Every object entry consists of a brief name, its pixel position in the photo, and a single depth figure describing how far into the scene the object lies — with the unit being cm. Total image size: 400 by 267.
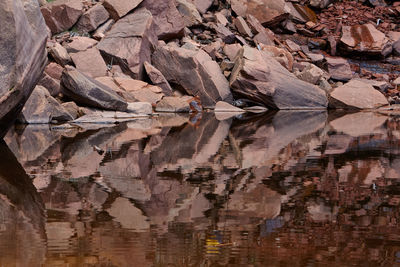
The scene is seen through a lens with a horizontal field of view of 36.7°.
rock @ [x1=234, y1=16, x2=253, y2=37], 2489
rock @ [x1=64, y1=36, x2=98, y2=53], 1808
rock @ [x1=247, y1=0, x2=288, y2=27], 2720
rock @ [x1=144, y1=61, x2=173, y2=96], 1877
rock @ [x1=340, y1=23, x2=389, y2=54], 2767
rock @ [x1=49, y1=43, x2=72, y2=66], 1695
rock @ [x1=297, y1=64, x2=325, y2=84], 2203
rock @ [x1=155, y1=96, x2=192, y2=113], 1792
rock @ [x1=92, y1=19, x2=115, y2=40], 1988
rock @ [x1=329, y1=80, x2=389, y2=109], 2094
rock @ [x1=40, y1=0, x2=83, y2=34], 1997
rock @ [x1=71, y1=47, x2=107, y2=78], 1727
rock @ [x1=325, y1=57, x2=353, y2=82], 2508
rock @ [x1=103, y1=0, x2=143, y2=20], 2022
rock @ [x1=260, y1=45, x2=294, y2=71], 2259
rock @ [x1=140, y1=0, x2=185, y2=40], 2112
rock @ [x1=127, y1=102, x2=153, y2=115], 1597
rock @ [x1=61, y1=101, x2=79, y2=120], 1424
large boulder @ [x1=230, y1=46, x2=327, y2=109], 1922
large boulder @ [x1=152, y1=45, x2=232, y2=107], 1920
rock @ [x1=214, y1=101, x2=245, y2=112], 1936
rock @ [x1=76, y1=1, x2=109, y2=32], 2022
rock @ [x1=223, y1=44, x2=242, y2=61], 2180
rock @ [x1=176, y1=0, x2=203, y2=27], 2353
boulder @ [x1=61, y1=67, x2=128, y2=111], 1434
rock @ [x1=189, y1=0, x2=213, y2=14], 2502
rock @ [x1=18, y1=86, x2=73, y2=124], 1306
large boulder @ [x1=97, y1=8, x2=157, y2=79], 1859
